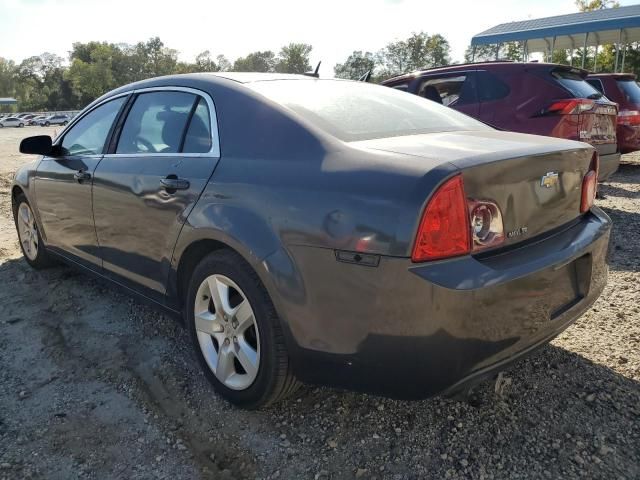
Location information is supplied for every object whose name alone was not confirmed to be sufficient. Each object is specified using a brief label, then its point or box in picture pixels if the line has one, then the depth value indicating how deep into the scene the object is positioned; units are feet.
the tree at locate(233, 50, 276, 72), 322.34
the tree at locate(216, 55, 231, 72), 312.85
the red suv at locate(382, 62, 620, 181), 19.04
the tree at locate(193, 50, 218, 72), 306.35
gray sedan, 6.16
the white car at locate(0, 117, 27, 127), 186.39
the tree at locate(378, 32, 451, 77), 245.04
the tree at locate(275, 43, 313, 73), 304.91
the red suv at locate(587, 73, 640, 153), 27.81
